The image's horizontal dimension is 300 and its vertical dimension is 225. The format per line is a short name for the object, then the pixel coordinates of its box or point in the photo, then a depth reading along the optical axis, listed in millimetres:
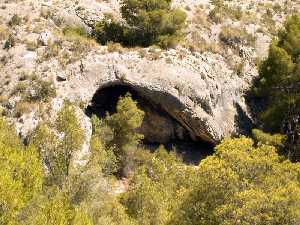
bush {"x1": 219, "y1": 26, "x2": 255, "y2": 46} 67000
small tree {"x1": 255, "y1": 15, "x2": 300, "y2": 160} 58094
